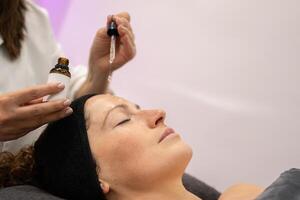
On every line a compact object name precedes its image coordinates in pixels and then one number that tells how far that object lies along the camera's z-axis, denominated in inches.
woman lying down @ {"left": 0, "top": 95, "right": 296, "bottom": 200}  44.3
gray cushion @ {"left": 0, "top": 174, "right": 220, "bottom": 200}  43.9
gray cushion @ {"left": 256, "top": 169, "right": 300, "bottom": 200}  41.7
